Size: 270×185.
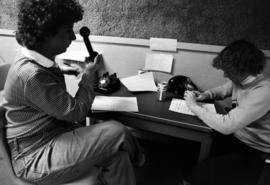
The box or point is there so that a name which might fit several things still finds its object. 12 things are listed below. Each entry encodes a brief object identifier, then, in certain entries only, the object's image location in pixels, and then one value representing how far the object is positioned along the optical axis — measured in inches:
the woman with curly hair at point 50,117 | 37.6
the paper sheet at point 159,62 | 68.7
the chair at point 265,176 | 40.2
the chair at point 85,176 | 40.5
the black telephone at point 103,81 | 60.9
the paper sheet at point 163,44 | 66.0
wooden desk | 47.2
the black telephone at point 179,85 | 62.1
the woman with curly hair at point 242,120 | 44.4
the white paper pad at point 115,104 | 51.6
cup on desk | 56.8
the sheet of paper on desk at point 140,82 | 63.7
